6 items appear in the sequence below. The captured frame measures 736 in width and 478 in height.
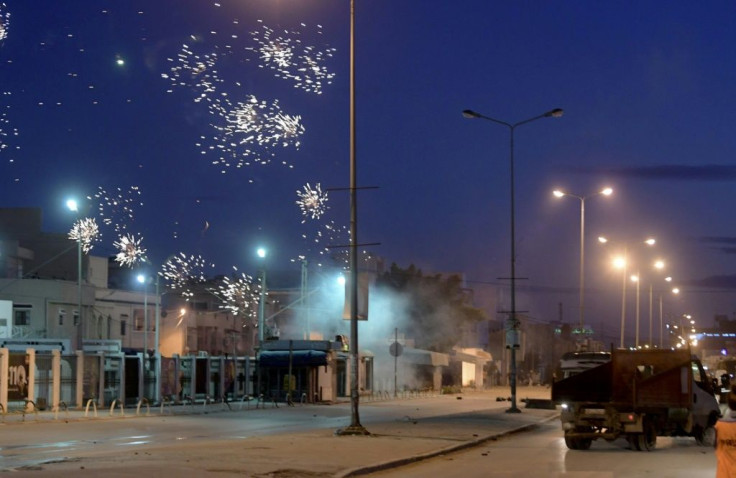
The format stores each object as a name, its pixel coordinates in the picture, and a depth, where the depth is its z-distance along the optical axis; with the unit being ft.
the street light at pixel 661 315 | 337.62
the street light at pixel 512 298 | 120.16
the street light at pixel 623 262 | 196.46
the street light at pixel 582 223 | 164.12
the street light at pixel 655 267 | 240.73
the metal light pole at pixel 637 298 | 241.14
